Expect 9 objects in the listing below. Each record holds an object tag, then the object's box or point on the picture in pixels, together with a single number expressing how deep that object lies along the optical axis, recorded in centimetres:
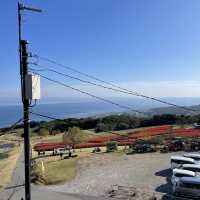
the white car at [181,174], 1416
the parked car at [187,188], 1281
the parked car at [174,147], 2174
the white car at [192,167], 1493
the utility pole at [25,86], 693
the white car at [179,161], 1647
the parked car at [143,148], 2236
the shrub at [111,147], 2365
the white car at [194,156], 1734
